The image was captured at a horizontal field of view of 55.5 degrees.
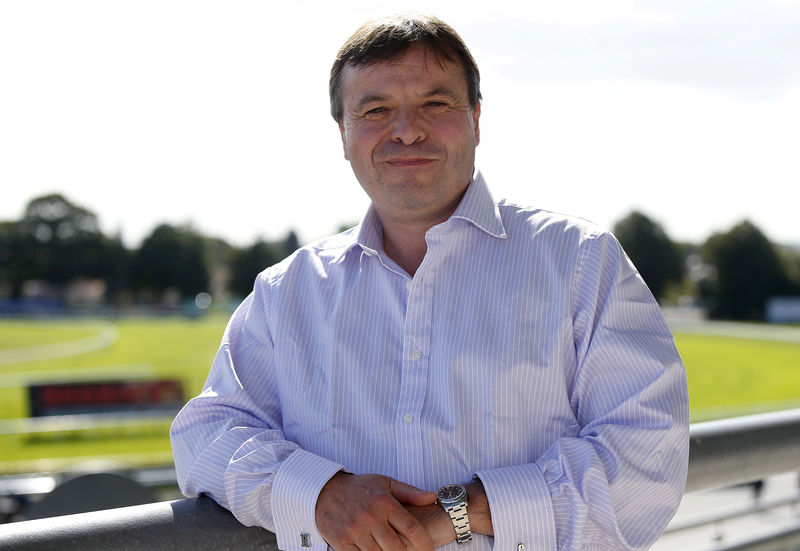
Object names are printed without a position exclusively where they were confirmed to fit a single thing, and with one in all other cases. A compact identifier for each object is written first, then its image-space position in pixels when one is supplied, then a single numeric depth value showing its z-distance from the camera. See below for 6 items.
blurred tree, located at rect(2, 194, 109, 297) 58.31
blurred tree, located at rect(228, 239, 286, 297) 54.44
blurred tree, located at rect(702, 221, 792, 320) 44.41
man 1.28
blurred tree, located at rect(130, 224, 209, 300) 57.31
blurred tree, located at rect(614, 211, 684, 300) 44.56
